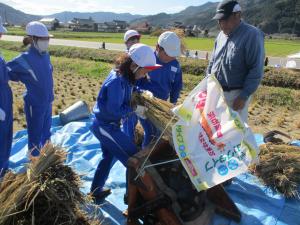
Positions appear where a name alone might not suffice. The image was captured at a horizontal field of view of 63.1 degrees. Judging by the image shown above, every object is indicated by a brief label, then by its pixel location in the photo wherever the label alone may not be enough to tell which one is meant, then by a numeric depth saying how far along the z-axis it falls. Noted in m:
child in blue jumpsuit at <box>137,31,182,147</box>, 2.75
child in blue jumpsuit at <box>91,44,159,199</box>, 2.20
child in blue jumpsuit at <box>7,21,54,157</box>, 2.84
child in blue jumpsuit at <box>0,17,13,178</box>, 2.61
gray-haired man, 2.65
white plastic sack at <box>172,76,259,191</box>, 1.89
